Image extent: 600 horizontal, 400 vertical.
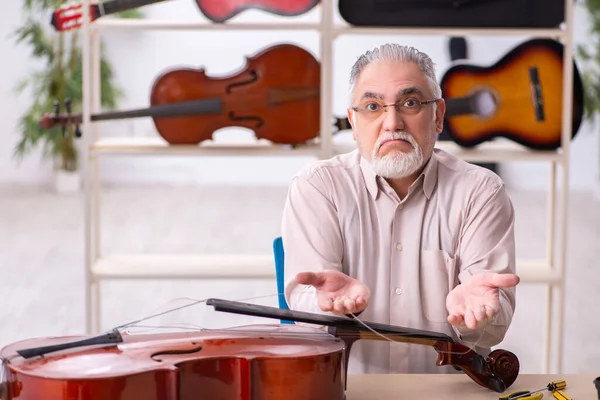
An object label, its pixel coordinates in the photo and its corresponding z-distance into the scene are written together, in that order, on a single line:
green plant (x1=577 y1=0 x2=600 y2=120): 6.85
